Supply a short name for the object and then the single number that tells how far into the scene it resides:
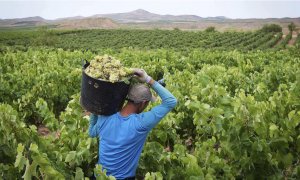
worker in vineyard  3.19
